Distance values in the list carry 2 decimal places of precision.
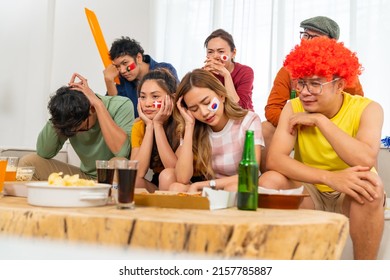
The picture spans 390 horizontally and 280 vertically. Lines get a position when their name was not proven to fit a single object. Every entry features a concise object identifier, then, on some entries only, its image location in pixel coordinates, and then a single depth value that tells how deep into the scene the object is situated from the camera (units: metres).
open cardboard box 1.15
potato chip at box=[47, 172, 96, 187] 1.17
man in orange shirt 2.48
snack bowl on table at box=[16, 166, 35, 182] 1.78
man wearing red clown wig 1.60
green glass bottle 1.17
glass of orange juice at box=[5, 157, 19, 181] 1.68
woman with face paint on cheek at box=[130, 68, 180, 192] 2.26
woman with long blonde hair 2.02
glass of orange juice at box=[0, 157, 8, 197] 1.44
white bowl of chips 1.11
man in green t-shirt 2.39
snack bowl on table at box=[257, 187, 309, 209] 1.22
